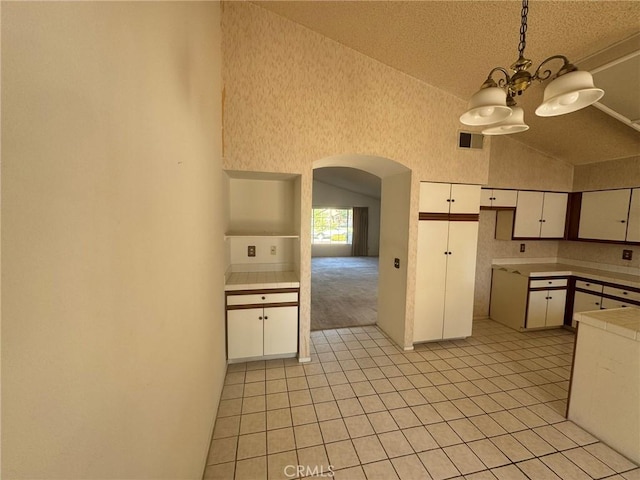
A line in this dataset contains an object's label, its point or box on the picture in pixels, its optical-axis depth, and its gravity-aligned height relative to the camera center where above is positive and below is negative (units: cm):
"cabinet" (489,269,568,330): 358 -104
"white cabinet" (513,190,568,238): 380 +18
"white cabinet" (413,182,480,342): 305 -46
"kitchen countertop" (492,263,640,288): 320 -61
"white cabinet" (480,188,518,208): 368 +40
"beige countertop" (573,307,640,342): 175 -67
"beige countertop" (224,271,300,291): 262 -63
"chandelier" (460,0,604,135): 118 +64
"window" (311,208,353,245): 1043 -15
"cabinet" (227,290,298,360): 264 -107
